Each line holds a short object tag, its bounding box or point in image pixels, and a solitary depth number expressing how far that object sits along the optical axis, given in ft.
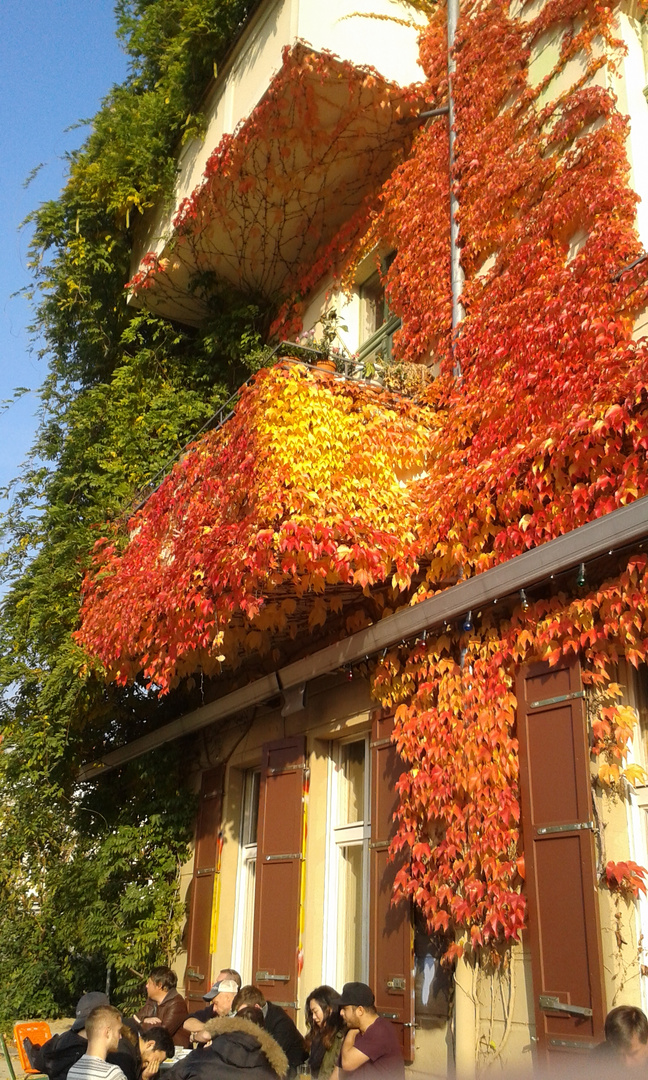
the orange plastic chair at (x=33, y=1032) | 26.12
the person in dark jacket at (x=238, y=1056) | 16.19
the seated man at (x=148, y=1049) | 21.12
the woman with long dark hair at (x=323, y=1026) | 20.89
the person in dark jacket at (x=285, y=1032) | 21.90
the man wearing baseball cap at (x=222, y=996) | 22.17
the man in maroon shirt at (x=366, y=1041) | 17.97
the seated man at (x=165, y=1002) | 26.02
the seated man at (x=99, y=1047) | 15.20
